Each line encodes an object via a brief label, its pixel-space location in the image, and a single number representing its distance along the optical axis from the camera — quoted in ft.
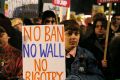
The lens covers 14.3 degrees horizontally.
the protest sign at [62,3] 30.63
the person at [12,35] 18.04
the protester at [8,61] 17.70
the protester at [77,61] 16.74
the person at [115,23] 25.01
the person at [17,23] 24.67
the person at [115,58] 14.28
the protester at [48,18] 23.89
